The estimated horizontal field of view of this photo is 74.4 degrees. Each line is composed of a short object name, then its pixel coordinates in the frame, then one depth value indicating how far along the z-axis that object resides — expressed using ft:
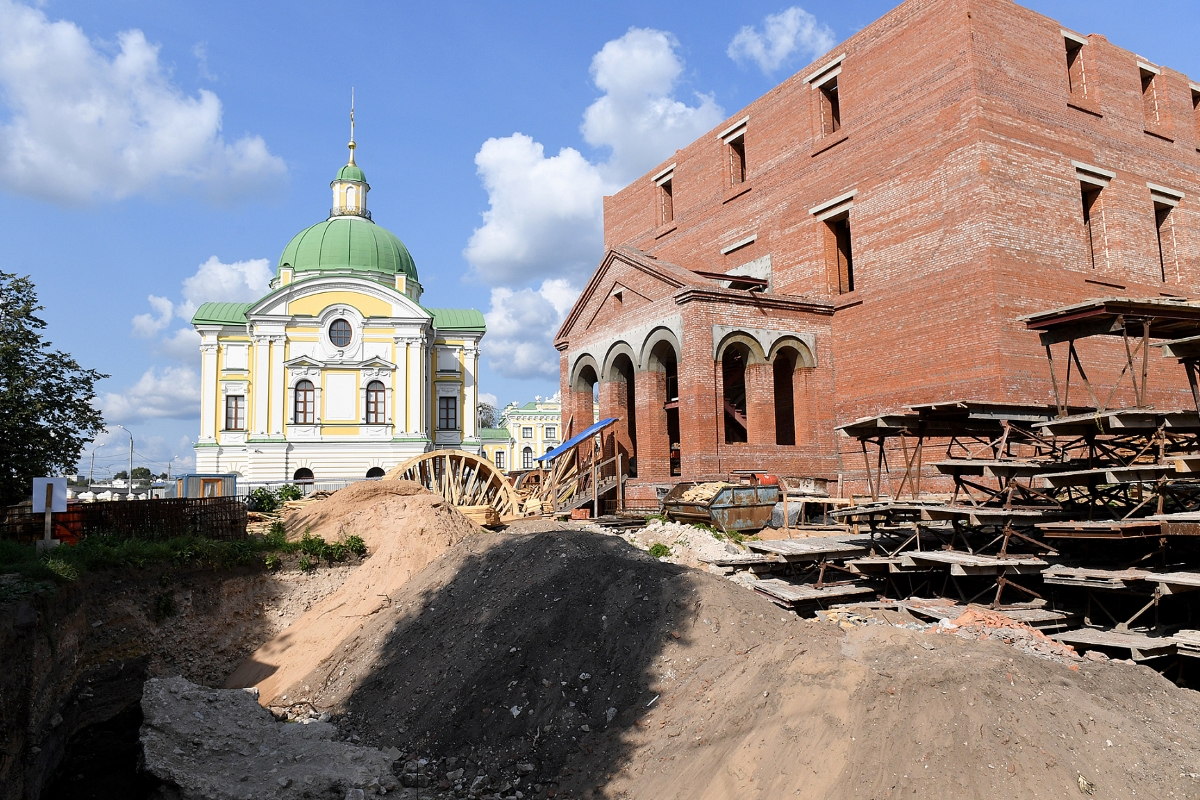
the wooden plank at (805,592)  39.78
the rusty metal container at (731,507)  60.70
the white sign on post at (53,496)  43.78
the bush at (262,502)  73.05
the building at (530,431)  246.47
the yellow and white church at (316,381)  131.95
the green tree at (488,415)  317.54
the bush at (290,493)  89.30
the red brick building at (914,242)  64.59
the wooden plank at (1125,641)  29.37
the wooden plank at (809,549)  44.45
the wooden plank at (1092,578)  31.94
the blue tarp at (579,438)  79.05
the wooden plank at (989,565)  36.09
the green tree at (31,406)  56.44
